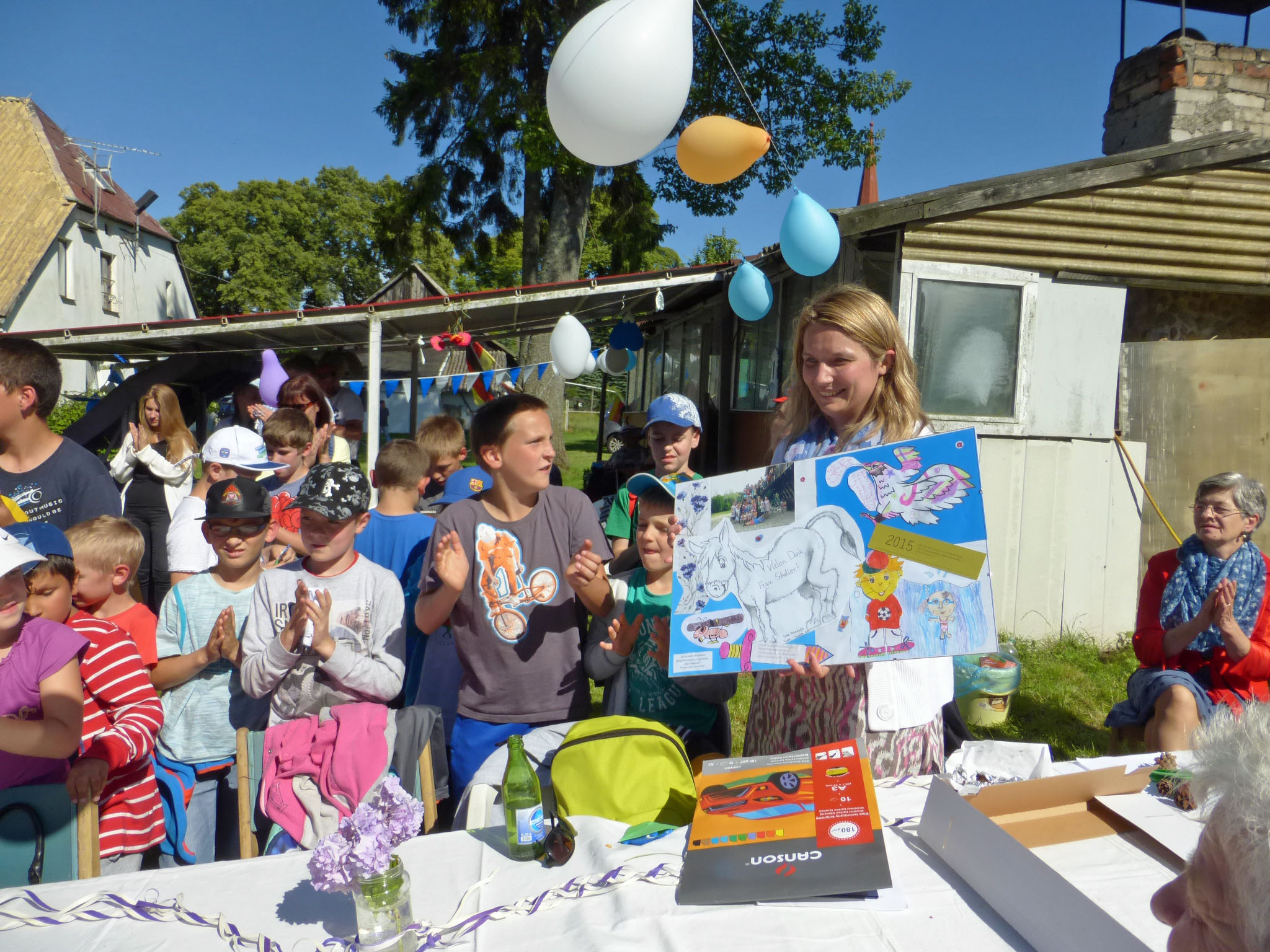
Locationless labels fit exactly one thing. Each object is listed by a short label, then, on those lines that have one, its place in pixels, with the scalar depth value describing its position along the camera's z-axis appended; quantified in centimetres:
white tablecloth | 137
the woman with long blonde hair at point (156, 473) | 455
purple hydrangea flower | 137
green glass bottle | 166
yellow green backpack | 181
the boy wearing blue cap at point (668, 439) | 415
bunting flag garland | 1188
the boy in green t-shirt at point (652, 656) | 262
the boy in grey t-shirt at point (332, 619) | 246
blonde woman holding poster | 196
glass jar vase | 137
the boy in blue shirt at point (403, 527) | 330
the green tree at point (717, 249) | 3588
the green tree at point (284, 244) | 4069
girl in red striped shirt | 223
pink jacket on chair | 224
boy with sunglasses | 262
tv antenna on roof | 2711
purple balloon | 754
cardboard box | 121
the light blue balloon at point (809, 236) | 528
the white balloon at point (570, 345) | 816
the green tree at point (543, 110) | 1343
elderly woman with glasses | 330
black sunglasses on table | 164
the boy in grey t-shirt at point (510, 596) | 259
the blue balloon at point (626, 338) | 1069
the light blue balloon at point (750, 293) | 668
